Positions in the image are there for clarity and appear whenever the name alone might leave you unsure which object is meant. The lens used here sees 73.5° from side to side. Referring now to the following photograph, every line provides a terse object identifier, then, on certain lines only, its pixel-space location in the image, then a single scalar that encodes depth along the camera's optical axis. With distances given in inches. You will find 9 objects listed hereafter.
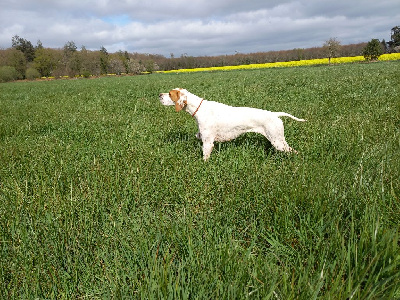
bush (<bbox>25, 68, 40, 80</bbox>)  3725.4
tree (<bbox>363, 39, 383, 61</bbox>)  2561.5
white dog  177.9
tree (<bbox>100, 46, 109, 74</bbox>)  4566.9
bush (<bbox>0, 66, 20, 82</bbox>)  3270.2
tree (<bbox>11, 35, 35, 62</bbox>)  4613.7
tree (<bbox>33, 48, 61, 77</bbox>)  4249.5
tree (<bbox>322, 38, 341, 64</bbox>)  2780.5
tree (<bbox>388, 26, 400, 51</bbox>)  4055.1
